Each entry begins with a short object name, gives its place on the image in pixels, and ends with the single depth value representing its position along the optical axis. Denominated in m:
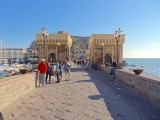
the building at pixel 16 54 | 62.84
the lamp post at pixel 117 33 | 10.19
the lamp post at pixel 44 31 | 9.68
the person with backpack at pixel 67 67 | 8.18
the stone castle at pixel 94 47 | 19.18
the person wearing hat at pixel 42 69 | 6.36
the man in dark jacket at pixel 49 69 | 7.75
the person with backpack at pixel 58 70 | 7.68
